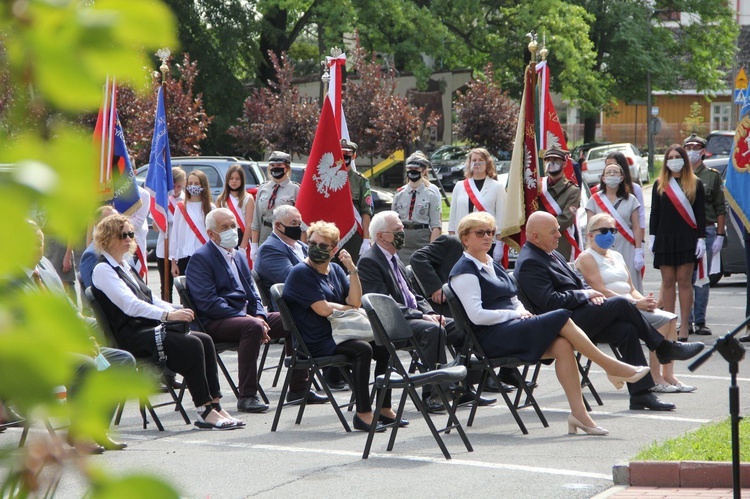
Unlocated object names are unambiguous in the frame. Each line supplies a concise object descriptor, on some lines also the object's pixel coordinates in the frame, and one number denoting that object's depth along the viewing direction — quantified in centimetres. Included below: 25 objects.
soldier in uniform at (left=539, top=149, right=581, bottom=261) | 2230
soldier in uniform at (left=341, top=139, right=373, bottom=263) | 2358
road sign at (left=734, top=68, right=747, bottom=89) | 4132
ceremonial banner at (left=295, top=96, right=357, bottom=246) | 2205
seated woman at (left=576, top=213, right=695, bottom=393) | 1761
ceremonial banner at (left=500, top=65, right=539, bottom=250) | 2225
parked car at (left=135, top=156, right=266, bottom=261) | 4100
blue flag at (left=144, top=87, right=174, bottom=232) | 2473
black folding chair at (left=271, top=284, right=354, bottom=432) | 1515
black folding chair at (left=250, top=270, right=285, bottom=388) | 1833
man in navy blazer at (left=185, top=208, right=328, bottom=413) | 1670
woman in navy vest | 1479
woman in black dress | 2255
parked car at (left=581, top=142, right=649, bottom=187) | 7156
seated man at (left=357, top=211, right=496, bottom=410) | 1673
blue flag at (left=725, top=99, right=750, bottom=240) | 2261
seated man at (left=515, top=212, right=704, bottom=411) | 1630
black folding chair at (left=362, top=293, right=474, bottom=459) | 1342
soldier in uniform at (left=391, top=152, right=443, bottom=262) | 2262
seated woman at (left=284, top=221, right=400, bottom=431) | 1529
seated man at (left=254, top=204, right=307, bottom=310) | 1830
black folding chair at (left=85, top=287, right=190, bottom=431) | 1495
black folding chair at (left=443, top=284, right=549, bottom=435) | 1491
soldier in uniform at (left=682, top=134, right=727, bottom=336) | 2353
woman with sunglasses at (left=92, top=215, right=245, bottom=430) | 1513
